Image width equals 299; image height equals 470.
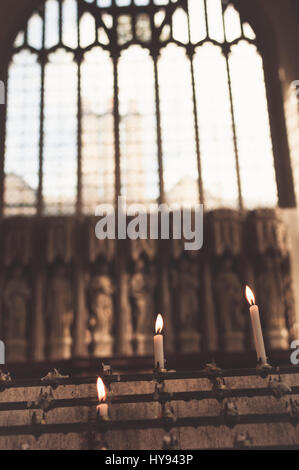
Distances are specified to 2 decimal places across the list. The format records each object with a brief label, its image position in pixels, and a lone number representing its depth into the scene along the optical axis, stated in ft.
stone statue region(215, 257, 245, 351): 26.08
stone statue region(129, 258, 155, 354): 26.19
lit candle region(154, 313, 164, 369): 8.69
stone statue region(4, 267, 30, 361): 25.84
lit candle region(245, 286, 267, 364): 8.75
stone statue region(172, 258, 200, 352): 26.12
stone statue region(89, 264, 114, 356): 26.02
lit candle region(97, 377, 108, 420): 7.47
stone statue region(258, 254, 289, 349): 25.93
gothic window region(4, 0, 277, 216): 29.81
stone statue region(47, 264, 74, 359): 25.84
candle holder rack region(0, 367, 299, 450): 7.61
